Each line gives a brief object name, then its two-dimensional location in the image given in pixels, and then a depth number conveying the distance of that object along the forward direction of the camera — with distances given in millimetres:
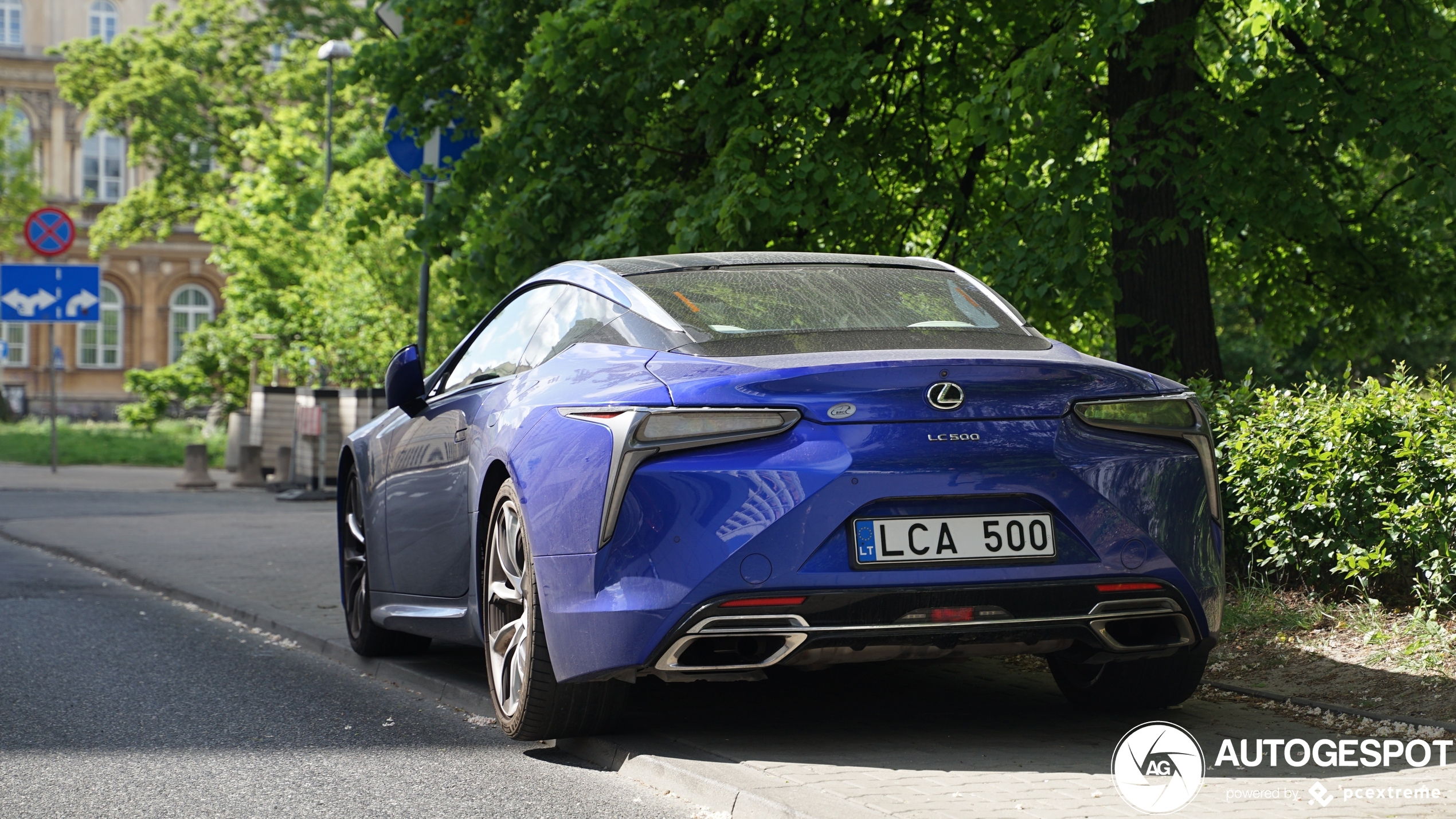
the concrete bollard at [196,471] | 23641
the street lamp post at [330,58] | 32656
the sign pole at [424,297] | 11453
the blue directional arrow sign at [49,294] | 26219
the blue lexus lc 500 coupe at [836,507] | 4516
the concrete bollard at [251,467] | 24156
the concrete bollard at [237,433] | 26109
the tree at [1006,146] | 9711
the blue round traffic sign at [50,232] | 24828
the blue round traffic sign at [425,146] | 12859
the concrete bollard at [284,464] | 23312
